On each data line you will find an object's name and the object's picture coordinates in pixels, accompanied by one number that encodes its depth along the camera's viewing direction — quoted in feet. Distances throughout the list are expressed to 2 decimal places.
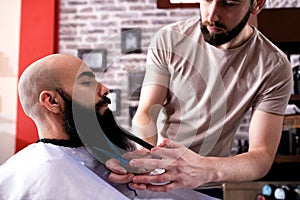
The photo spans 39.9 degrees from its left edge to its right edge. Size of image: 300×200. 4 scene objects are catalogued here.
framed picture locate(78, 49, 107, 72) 3.30
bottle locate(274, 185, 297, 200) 7.19
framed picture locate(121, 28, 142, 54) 4.01
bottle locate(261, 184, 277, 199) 7.26
